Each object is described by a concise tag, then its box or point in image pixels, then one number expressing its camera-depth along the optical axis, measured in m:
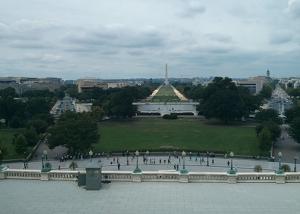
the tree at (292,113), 94.39
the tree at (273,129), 79.77
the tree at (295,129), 75.38
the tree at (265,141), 71.56
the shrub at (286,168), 51.41
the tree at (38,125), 90.25
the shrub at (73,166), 54.03
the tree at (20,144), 69.94
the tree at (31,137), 77.62
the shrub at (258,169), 53.81
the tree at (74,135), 68.94
